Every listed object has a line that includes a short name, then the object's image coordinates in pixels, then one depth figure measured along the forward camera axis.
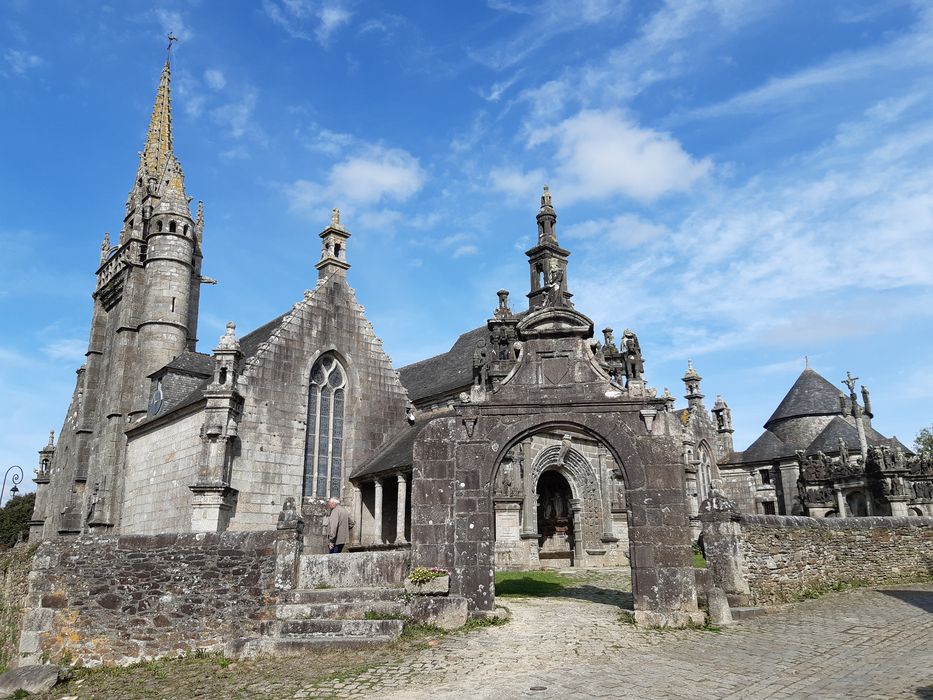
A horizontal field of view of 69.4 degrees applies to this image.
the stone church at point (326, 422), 12.49
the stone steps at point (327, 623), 9.46
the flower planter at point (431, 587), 10.72
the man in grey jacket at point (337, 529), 12.84
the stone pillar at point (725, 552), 11.42
